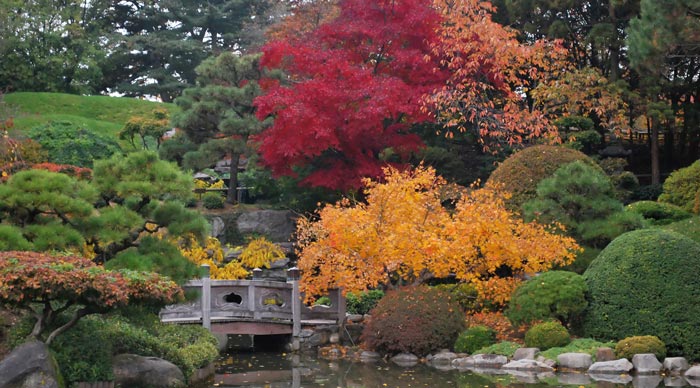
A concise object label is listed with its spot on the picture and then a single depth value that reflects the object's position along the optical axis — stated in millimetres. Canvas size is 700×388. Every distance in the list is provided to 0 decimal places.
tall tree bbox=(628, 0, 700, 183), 17281
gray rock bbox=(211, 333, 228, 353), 17328
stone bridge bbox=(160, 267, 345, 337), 16562
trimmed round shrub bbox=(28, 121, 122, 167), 25116
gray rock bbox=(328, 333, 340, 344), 17086
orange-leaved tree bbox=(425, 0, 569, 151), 20344
